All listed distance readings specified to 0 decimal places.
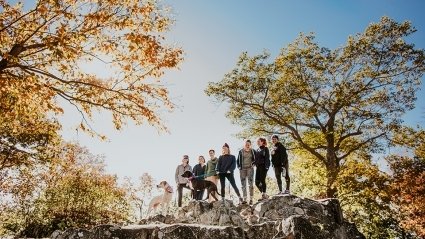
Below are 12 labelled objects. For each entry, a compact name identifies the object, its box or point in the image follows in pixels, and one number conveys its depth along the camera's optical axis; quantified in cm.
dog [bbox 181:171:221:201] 1266
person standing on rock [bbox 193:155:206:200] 1299
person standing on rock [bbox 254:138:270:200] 1151
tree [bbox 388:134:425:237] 2377
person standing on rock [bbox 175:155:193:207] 1372
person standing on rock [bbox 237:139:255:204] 1175
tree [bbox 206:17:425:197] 1984
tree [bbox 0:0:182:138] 797
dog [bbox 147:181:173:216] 1380
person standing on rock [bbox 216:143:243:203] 1196
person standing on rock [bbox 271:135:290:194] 1161
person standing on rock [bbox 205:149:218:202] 1285
